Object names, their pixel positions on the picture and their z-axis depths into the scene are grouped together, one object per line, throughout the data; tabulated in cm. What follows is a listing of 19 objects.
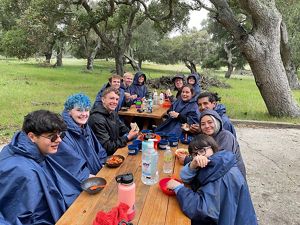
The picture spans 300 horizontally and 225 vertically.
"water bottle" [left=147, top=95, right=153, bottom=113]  485
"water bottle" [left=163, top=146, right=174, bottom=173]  227
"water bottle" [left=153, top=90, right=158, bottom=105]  571
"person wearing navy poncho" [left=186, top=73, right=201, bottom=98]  589
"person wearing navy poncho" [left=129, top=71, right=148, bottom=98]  625
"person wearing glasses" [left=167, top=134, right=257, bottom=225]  172
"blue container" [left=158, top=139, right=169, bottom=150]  278
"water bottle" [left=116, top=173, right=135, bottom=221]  163
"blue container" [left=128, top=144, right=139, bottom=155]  263
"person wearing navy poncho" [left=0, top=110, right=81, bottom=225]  159
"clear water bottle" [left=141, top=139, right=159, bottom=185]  198
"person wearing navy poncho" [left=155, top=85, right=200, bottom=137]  418
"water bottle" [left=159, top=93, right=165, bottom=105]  581
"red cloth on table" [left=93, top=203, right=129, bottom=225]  145
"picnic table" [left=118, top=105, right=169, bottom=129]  466
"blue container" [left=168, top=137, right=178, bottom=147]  292
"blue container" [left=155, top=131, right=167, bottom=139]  312
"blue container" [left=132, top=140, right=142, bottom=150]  273
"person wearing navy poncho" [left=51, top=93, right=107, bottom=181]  225
